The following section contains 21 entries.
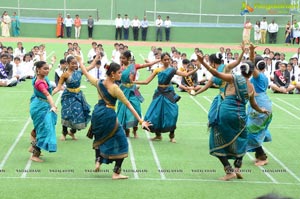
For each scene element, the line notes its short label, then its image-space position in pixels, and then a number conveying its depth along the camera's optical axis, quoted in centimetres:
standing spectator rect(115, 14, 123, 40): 4128
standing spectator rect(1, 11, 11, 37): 4050
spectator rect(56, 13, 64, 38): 4110
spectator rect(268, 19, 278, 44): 4178
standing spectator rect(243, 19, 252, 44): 4088
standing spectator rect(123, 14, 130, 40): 4128
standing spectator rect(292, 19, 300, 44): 4053
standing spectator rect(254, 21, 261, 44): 4153
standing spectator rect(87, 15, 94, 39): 4090
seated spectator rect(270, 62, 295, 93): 2116
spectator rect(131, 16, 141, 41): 4138
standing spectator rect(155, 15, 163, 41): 4141
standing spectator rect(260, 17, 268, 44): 4153
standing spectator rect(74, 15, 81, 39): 4091
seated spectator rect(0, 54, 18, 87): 2098
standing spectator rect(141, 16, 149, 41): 4153
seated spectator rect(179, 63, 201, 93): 1875
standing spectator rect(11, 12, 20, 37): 4119
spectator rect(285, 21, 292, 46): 4119
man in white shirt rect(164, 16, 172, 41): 4131
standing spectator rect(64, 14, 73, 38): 4128
